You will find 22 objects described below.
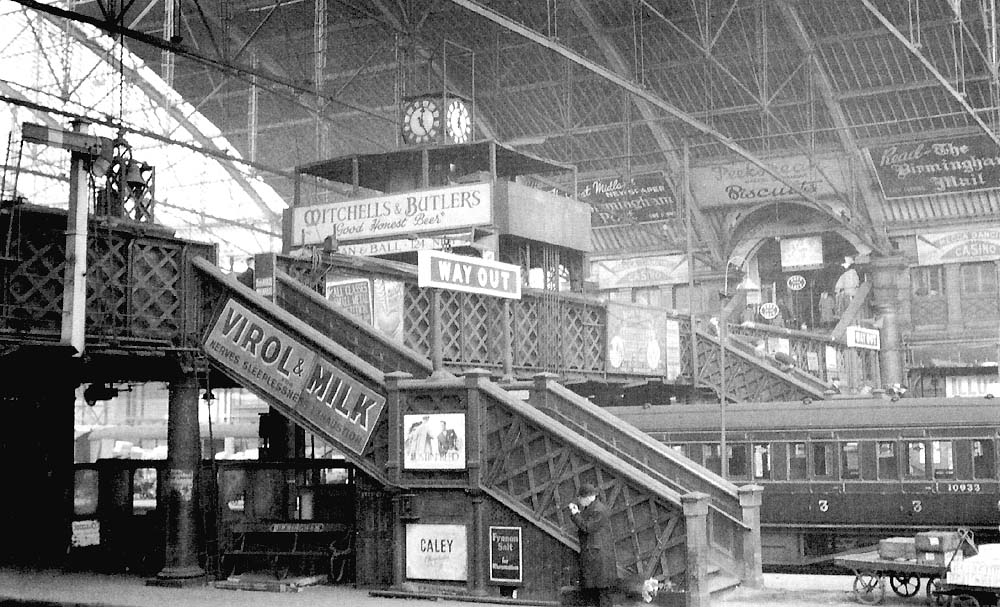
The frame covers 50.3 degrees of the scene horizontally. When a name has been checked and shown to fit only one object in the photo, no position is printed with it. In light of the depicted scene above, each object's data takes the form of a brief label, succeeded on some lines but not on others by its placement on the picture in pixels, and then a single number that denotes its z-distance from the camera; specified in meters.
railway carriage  19.45
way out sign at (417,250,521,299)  14.66
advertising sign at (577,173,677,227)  44.47
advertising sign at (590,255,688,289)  46.00
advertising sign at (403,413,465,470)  15.05
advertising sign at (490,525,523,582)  14.45
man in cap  13.34
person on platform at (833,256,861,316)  42.62
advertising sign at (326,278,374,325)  19.33
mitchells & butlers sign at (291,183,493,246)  23.34
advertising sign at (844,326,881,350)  24.81
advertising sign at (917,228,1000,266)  39.47
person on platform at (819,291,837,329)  42.66
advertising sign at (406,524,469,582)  14.85
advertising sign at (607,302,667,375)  25.70
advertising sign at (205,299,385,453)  15.85
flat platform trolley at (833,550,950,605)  13.77
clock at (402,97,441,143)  26.89
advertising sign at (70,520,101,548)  18.84
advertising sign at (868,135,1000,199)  39.00
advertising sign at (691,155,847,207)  41.47
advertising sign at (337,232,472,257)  23.52
